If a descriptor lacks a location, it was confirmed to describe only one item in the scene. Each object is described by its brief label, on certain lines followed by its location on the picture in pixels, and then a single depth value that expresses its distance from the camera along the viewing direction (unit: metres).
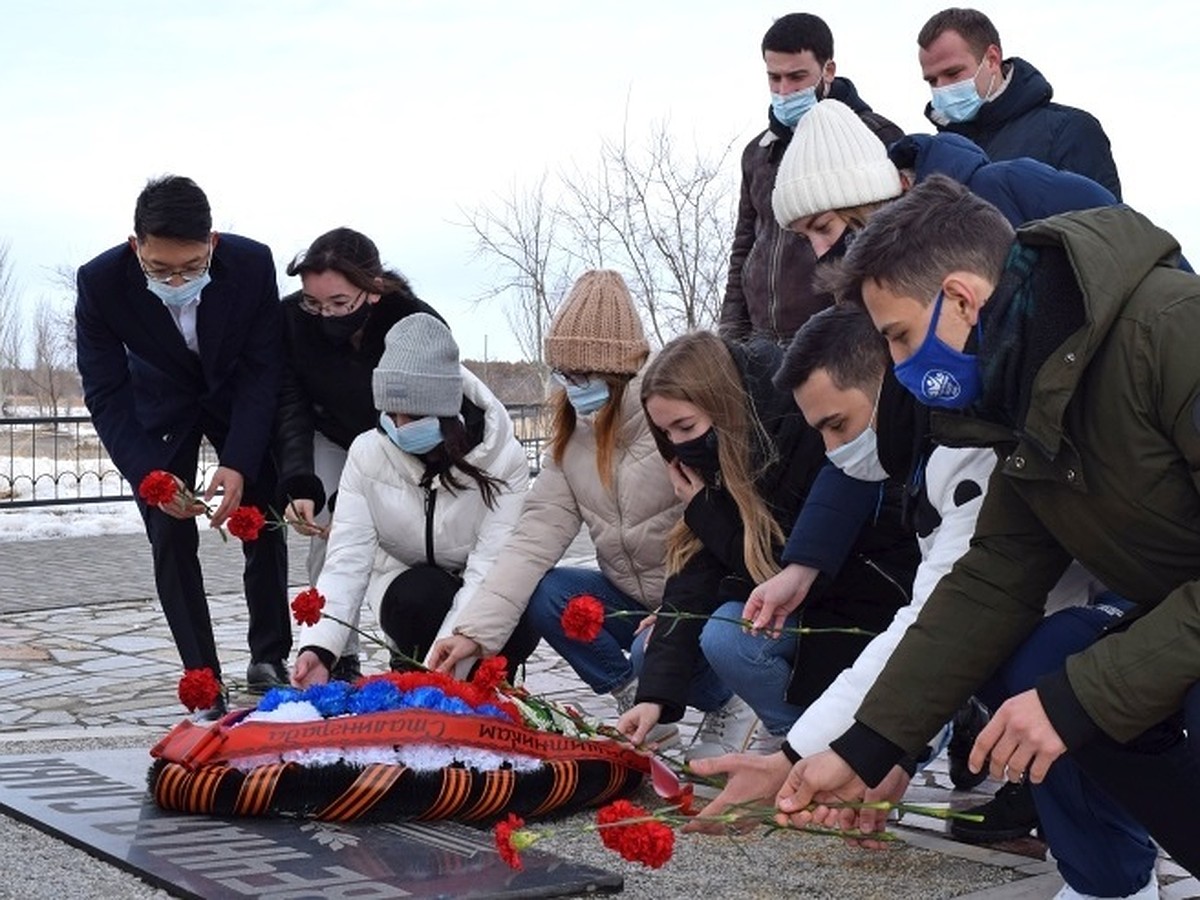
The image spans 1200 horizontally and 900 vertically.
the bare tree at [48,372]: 40.84
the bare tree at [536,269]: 23.00
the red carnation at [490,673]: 4.12
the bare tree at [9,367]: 39.55
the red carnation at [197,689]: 4.27
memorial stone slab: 3.49
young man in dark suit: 5.86
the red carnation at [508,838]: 2.75
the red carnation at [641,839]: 2.66
